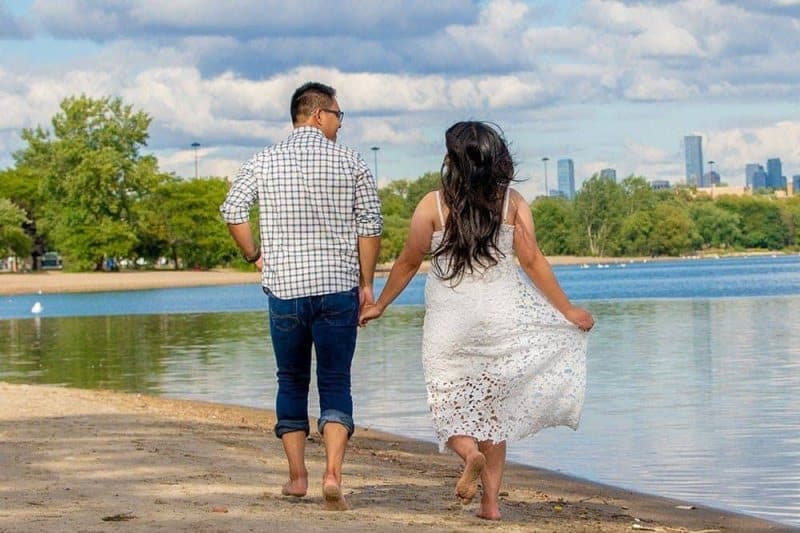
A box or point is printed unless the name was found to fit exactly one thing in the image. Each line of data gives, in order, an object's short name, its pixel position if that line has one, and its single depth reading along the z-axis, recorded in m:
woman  6.25
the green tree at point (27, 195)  107.38
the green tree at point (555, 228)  164.88
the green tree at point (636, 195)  169.38
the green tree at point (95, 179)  96.88
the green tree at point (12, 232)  89.12
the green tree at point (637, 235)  164.88
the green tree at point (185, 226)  104.12
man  6.53
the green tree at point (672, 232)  165.50
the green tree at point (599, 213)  166.12
